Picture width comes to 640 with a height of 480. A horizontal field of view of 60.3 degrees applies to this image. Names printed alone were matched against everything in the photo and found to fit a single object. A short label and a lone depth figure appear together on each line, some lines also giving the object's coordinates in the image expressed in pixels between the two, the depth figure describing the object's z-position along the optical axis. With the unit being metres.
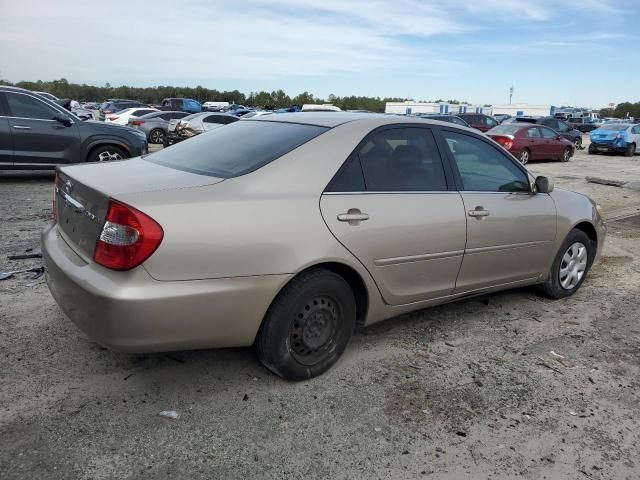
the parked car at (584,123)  47.38
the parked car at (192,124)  17.94
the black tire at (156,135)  20.90
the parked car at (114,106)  29.65
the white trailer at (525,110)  72.00
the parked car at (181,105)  33.28
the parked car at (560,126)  26.16
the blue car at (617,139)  24.39
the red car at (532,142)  19.02
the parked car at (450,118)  20.78
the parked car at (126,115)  22.73
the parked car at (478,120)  27.14
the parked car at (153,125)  20.84
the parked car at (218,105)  52.46
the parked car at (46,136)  9.36
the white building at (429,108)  74.06
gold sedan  2.67
